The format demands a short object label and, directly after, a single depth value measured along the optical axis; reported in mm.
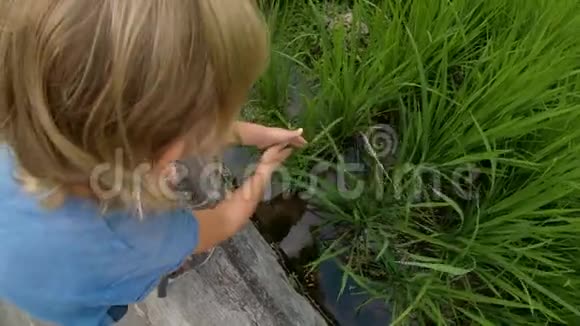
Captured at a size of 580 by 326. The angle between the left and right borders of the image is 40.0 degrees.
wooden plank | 1247
